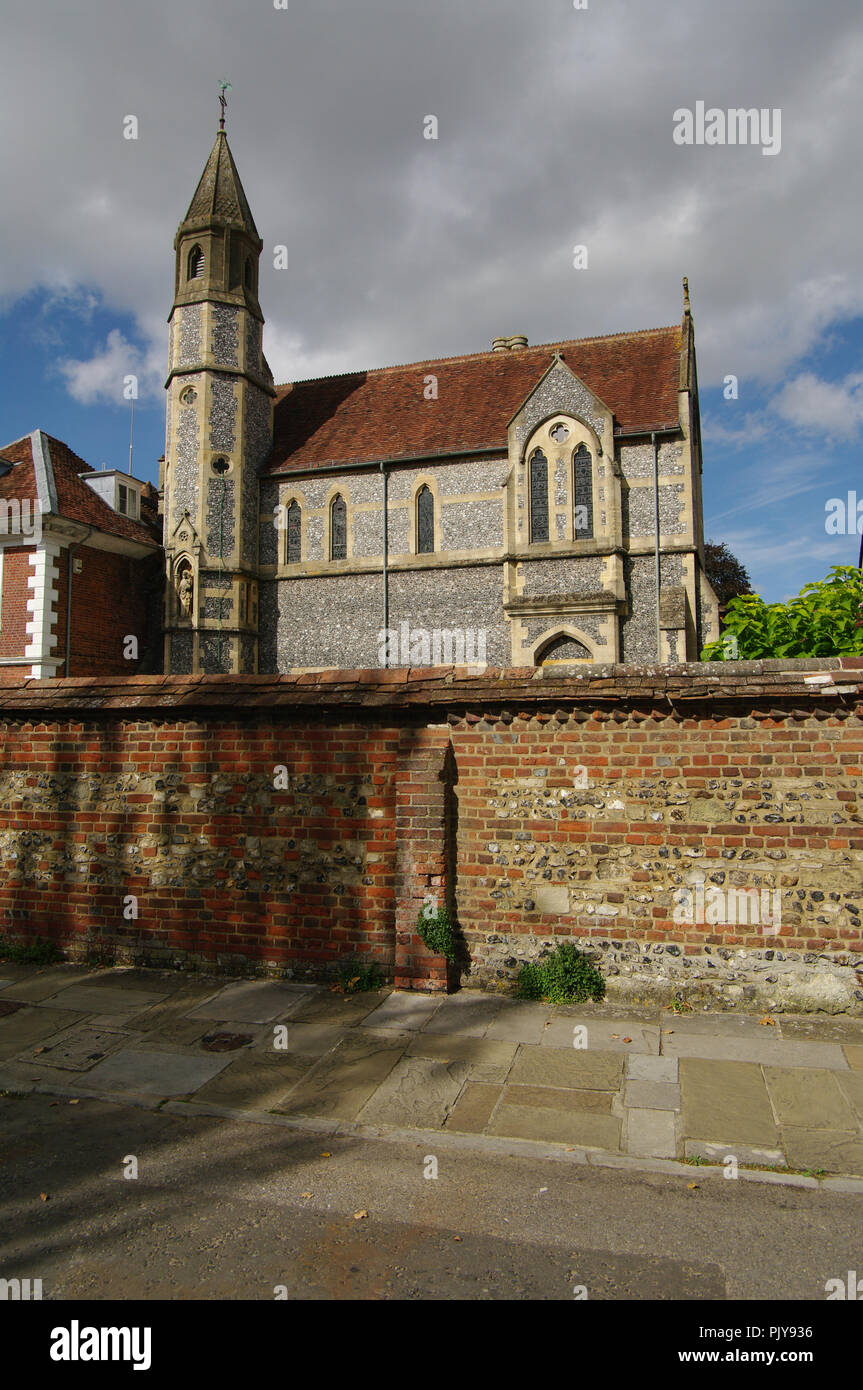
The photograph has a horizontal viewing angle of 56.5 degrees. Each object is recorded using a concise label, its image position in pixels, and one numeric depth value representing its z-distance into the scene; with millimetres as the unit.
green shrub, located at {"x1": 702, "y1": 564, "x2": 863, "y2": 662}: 10867
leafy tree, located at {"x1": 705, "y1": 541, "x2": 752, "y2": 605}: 34688
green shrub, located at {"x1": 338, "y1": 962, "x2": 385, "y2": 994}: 6691
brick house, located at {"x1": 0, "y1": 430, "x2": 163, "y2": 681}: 19688
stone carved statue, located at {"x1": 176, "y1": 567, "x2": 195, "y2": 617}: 22312
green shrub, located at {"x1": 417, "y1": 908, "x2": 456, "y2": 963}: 6500
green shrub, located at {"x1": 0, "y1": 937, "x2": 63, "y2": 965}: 7742
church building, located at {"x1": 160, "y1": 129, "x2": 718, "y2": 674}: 20000
